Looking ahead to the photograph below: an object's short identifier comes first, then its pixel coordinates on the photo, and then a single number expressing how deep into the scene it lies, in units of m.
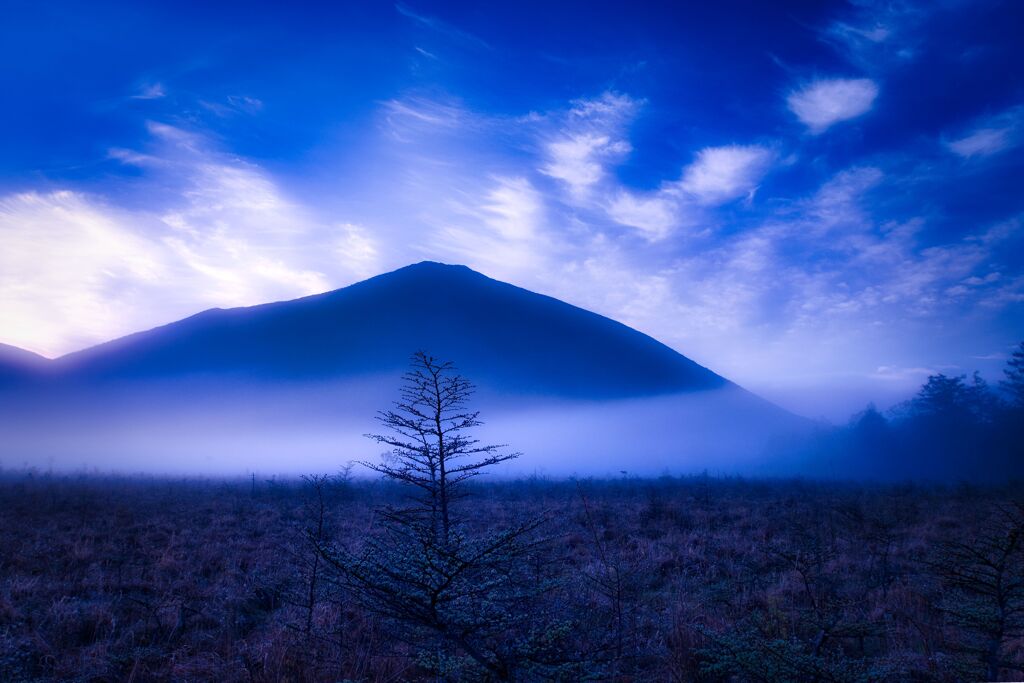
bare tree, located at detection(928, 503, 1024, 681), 2.90
